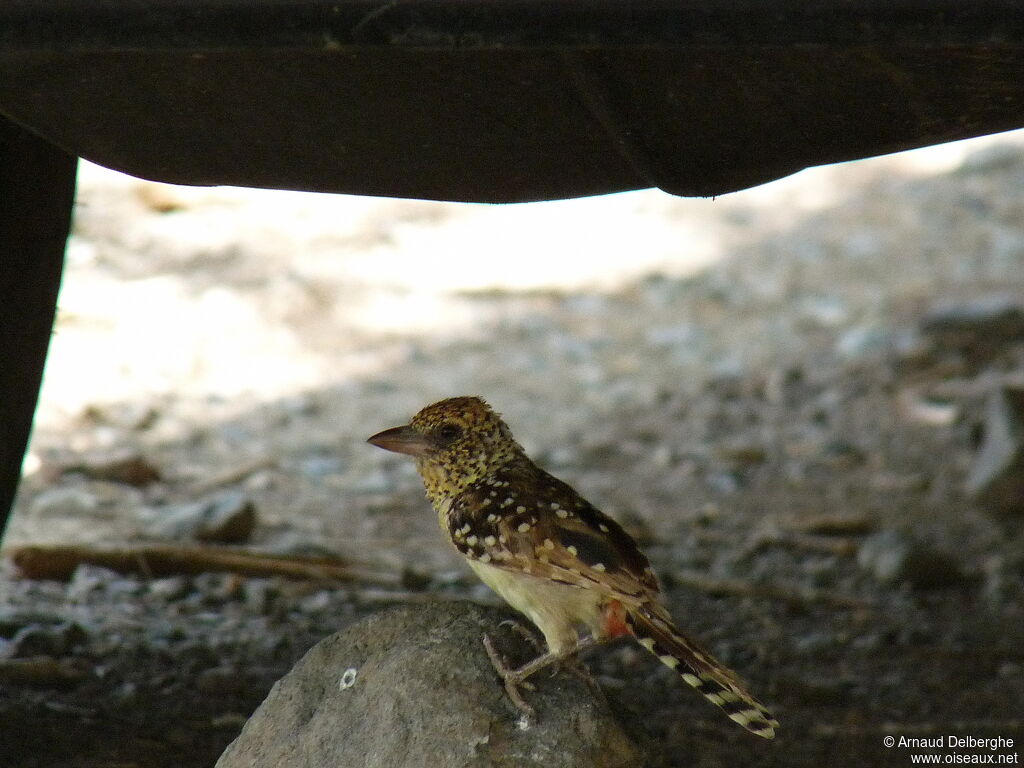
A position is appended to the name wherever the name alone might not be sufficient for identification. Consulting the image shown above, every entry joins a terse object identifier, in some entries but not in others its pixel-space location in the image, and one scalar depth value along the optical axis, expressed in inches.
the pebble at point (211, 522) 460.8
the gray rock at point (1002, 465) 525.7
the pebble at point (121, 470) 514.3
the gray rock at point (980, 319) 698.8
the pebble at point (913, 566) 462.0
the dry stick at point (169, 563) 406.9
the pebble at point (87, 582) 394.0
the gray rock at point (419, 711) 253.0
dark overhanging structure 198.7
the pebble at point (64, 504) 473.7
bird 268.2
